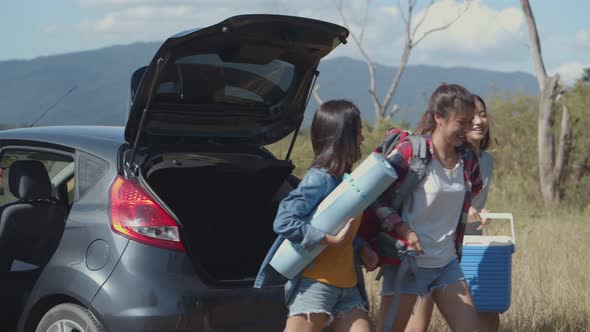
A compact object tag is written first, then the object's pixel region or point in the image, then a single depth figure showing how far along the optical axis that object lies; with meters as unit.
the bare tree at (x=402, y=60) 35.56
